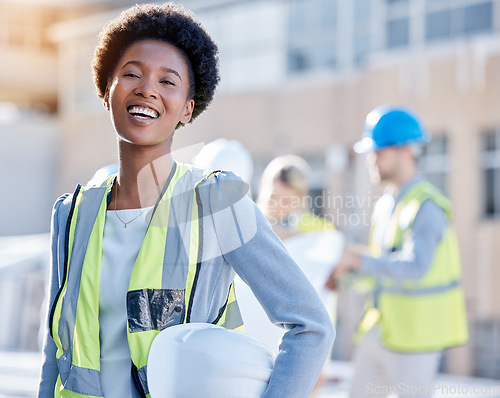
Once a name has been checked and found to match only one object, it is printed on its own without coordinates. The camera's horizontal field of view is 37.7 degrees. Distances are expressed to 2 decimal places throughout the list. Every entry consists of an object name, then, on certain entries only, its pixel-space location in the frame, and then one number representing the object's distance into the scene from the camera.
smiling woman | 1.64
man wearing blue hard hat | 3.81
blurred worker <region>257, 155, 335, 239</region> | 4.77
